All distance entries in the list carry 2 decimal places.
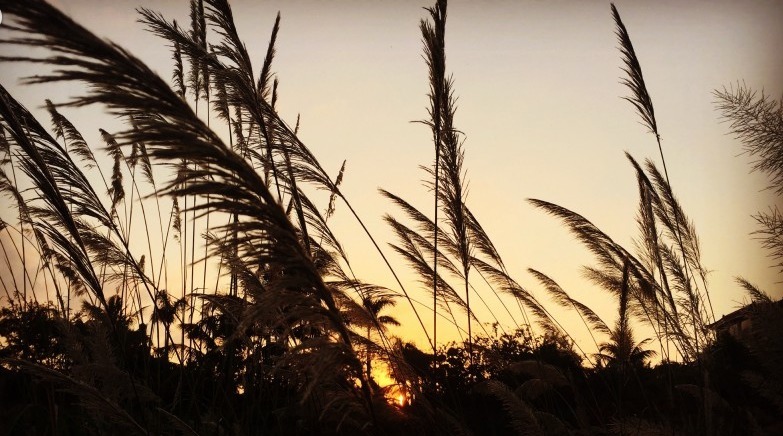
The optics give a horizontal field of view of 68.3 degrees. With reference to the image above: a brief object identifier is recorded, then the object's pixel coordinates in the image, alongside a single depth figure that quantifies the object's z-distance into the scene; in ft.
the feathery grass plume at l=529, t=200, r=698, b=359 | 9.78
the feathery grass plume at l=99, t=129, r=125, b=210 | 15.16
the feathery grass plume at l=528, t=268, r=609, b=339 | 10.98
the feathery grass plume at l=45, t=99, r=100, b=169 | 14.05
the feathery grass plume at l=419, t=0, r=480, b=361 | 7.55
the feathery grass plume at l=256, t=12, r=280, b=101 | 10.03
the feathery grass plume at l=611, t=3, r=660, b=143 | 9.68
